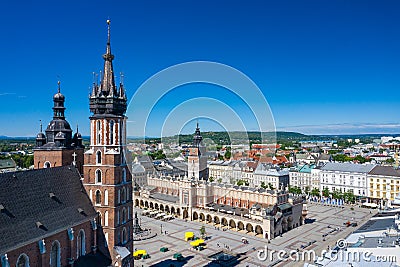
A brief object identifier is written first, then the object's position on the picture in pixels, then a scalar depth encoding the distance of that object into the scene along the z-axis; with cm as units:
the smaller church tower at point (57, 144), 4647
